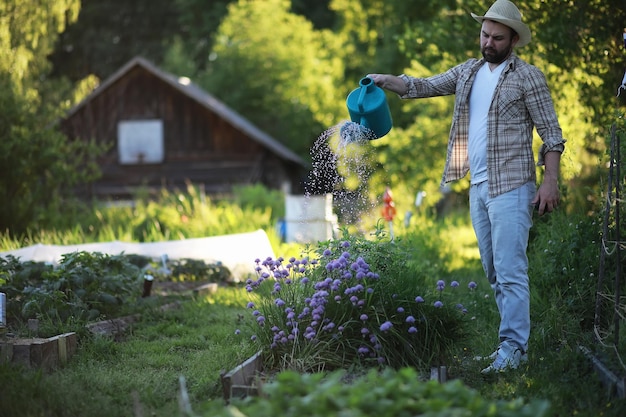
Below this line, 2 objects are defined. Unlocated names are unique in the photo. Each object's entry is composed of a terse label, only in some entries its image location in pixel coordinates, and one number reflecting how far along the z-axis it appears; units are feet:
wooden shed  84.69
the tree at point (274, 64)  105.60
